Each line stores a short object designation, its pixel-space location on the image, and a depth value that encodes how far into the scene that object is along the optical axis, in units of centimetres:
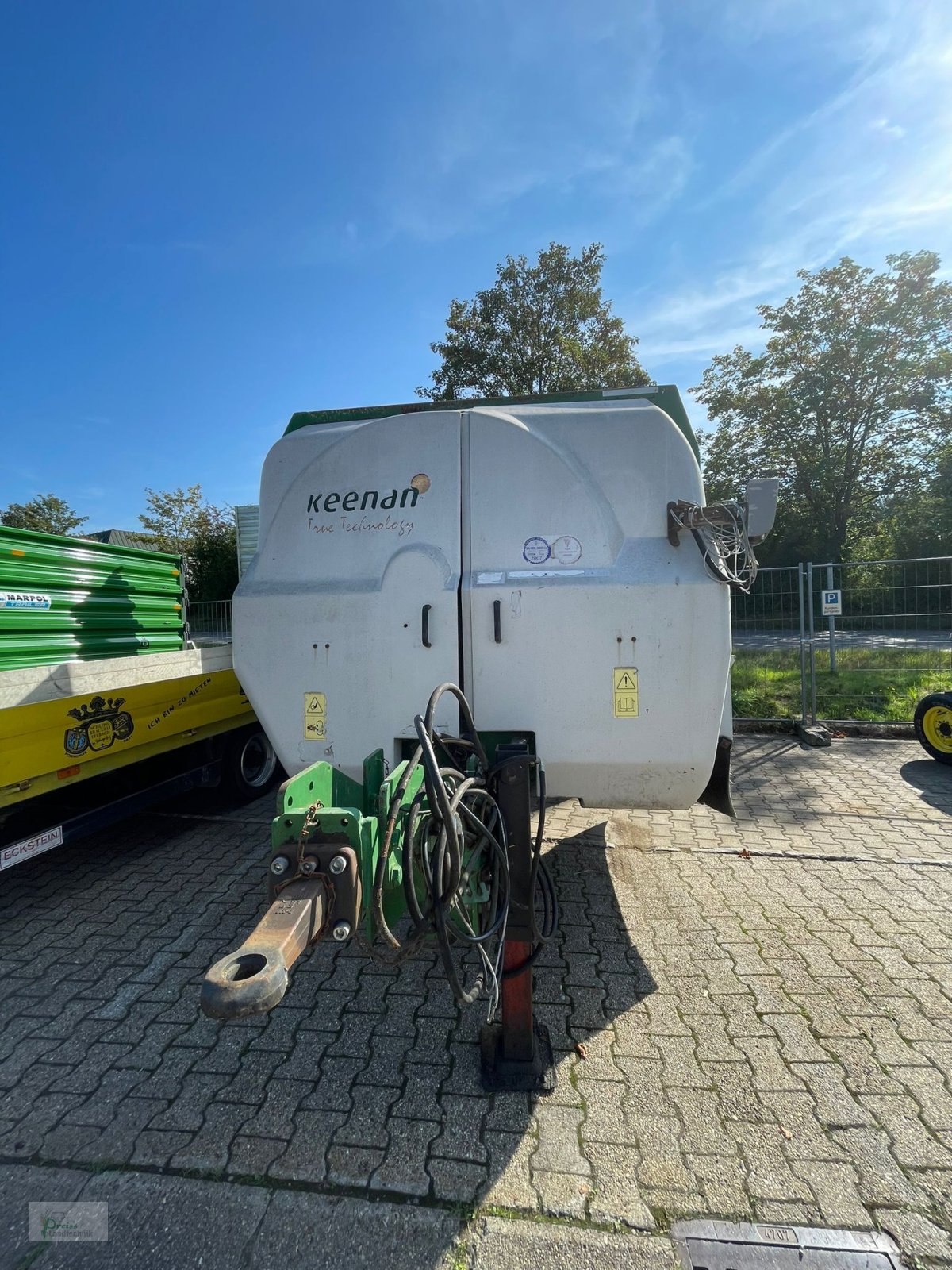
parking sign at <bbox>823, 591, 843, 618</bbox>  773
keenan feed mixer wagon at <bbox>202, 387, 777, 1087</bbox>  256
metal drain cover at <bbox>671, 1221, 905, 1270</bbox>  167
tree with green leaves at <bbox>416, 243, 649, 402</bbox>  1548
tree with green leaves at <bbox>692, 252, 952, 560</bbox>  2219
